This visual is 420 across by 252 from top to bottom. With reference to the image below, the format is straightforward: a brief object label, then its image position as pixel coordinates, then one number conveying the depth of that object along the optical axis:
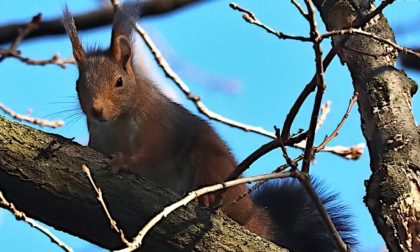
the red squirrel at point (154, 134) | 6.18
